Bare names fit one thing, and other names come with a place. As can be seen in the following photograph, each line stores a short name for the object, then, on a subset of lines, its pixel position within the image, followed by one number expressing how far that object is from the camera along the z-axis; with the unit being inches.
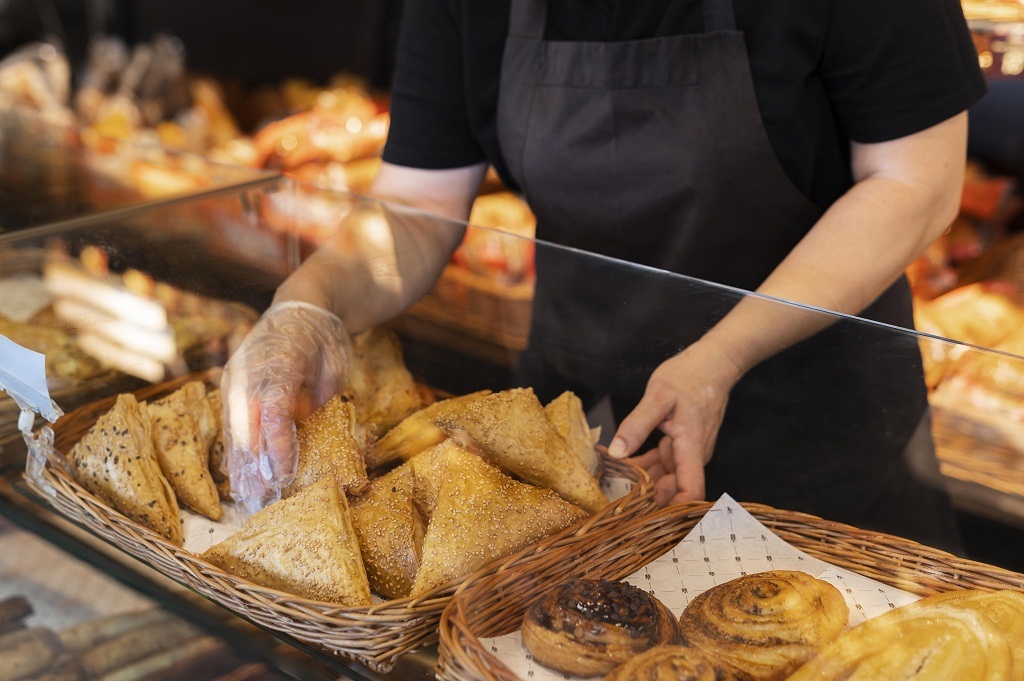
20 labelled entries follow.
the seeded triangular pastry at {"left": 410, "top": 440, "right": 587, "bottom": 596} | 29.8
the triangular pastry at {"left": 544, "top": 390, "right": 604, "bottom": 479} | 35.1
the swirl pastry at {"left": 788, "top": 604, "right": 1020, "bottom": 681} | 23.7
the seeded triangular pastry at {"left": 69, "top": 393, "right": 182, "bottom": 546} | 34.2
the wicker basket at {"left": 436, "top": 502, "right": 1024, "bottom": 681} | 25.5
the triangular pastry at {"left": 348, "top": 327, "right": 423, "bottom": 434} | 37.9
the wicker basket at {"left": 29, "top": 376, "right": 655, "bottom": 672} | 27.7
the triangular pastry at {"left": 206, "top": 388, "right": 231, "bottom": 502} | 36.4
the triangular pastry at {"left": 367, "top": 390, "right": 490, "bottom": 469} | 35.1
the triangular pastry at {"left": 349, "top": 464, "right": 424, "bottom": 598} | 31.1
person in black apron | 33.9
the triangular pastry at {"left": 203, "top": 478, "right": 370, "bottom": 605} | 30.0
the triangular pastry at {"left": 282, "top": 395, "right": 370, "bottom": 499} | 34.3
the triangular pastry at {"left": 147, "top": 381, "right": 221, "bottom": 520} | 35.7
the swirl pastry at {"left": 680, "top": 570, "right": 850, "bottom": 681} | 25.1
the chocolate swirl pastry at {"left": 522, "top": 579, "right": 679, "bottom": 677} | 25.1
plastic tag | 36.3
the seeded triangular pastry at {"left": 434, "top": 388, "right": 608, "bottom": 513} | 33.9
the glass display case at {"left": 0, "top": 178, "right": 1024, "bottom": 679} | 31.0
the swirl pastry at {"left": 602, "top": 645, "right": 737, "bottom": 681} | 23.5
